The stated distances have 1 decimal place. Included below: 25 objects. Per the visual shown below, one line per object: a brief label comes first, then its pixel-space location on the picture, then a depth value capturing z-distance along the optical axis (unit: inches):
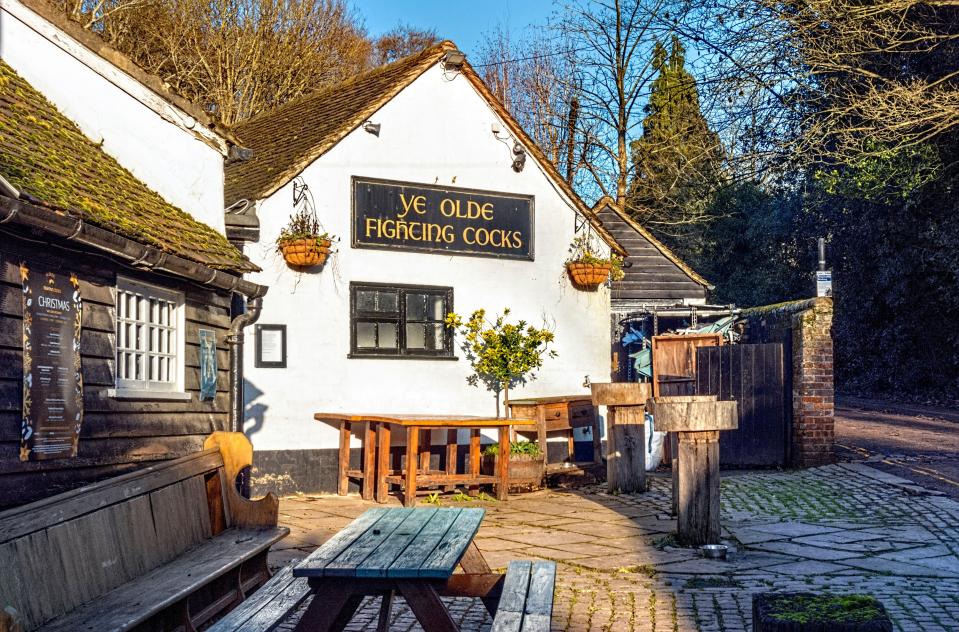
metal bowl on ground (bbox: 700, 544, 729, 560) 322.3
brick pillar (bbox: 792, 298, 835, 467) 535.5
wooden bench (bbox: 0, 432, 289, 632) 185.5
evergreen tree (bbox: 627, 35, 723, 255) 1138.0
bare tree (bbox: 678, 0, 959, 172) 727.1
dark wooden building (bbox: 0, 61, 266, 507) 240.7
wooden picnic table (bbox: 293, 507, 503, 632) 163.3
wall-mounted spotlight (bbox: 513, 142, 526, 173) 583.4
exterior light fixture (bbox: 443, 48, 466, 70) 559.5
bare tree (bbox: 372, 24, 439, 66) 1492.4
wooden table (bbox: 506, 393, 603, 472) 554.9
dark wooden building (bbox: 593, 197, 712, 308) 908.0
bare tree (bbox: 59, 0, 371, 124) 1061.1
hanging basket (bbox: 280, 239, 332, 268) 507.2
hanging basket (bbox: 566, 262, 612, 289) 584.2
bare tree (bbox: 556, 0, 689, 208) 1192.8
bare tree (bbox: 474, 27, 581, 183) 1264.8
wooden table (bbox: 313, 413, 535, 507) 477.1
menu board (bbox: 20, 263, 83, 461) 245.0
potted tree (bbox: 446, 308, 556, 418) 557.9
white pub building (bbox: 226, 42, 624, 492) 517.7
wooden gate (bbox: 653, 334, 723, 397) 650.8
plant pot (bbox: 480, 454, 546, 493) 525.0
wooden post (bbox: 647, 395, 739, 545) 326.3
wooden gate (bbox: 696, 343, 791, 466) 553.3
